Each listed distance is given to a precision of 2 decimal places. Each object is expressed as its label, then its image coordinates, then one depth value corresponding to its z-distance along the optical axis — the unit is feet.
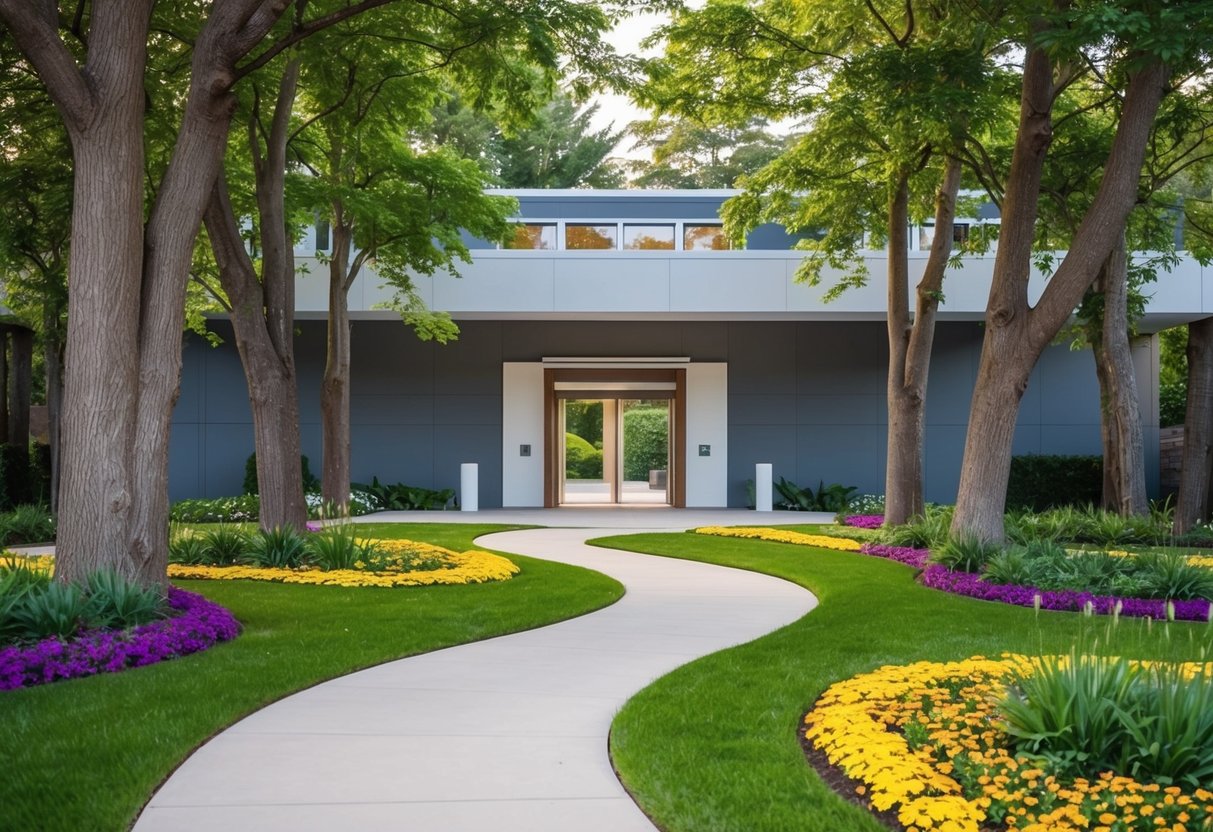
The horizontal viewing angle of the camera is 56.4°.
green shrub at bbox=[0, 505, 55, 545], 54.08
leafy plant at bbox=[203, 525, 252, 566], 41.57
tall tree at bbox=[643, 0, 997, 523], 40.06
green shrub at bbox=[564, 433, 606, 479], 129.80
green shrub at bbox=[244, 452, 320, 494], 76.43
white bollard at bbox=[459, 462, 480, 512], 78.28
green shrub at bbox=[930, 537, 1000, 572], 39.04
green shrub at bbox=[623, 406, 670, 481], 117.19
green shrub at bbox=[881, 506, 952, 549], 46.75
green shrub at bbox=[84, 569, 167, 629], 25.18
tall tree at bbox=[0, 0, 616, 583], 26.63
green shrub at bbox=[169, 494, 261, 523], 66.54
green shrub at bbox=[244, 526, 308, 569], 40.29
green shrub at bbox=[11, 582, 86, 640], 23.84
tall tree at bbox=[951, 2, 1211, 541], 36.76
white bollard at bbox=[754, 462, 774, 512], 78.74
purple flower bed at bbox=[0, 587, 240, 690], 21.97
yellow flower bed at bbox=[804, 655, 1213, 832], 13.30
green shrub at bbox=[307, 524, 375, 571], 39.74
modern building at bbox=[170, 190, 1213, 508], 81.41
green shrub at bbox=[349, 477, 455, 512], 79.30
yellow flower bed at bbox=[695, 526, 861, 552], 51.19
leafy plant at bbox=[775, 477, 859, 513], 79.87
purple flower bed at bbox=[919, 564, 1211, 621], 31.35
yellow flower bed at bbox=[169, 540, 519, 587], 37.04
